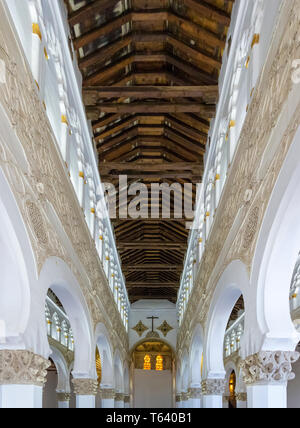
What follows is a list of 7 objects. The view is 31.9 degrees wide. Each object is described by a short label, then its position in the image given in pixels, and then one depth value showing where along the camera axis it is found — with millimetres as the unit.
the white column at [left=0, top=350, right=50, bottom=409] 7042
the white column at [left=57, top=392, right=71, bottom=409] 21188
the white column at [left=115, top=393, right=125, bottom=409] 24238
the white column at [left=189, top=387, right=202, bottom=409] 18984
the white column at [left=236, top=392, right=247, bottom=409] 18500
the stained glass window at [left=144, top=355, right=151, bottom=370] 34438
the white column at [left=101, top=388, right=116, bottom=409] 19141
